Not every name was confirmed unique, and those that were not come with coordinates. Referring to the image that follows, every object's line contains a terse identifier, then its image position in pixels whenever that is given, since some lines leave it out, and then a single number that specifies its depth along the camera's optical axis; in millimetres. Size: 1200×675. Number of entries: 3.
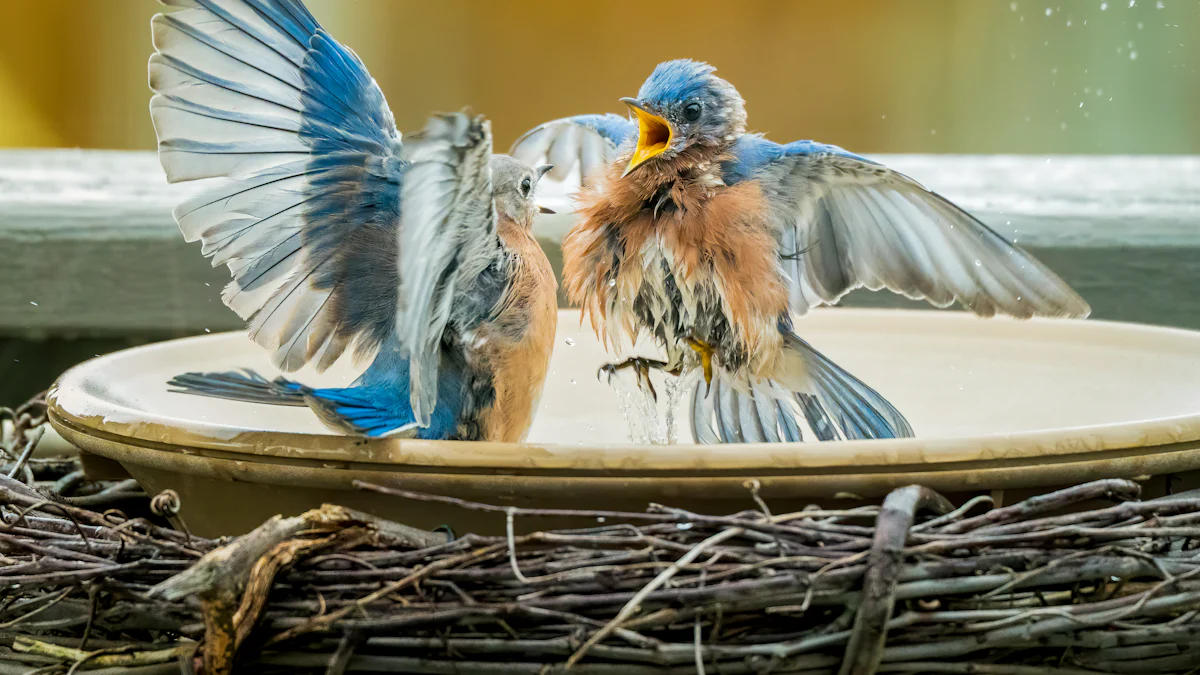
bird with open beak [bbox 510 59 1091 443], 5266
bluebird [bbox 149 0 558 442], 5230
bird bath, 5160
